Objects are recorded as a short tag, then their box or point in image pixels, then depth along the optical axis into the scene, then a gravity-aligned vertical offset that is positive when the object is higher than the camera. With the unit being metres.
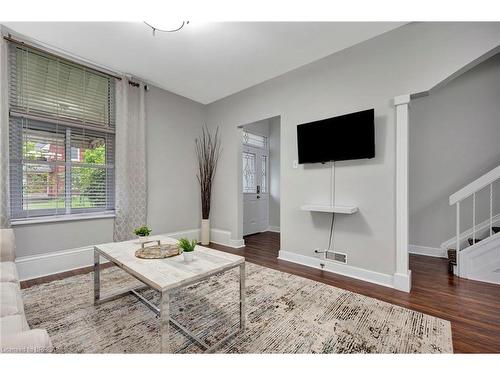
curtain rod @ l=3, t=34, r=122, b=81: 2.42 +1.55
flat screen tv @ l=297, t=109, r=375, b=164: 2.50 +0.57
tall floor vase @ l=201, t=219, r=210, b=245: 4.18 -0.84
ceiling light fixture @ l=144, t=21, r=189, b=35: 2.09 +1.51
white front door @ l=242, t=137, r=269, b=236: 5.01 -0.08
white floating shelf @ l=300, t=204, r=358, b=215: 2.58 -0.27
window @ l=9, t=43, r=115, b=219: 2.54 +0.62
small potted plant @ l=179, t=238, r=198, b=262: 1.63 -0.47
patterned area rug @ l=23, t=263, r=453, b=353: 1.49 -1.06
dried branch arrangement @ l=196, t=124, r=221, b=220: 4.27 +0.43
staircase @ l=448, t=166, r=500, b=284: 2.46 -0.79
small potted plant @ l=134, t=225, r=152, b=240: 2.03 -0.43
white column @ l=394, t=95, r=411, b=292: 2.30 -0.06
